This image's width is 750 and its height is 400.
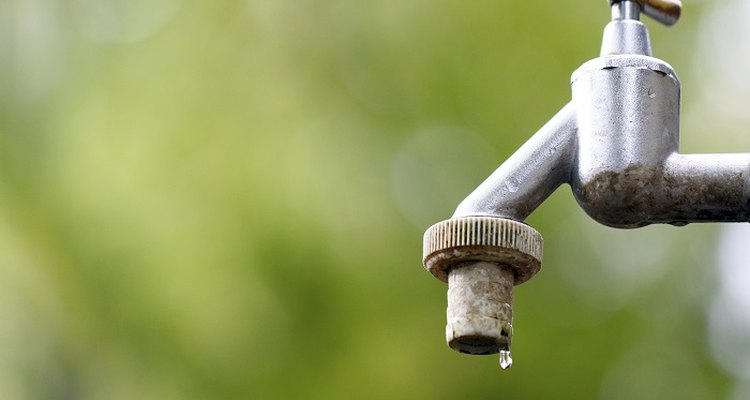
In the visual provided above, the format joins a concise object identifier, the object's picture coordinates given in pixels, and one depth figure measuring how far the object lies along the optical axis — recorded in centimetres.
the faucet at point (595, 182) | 123
